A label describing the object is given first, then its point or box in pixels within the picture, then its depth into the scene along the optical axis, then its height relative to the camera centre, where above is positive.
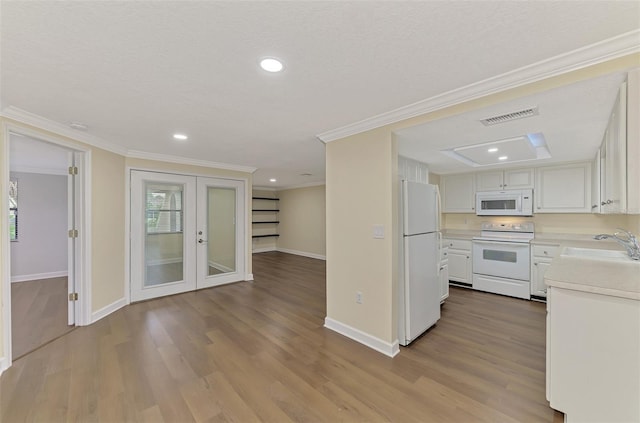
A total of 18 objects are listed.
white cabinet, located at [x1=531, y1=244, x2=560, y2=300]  3.88 -0.82
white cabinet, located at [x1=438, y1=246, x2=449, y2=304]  3.72 -0.99
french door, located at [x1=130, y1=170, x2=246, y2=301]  4.04 -0.40
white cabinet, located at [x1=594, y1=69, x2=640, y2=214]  1.43 +0.39
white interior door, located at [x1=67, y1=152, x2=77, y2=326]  3.21 -0.39
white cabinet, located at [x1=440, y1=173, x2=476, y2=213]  5.00 +0.37
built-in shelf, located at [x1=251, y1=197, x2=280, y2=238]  8.87 -0.37
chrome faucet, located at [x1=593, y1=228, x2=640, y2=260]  2.01 -0.28
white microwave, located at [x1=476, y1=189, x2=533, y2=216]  4.37 +0.16
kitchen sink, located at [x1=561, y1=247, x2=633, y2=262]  2.43 -0.42
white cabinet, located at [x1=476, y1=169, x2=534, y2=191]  4.41 +0.58
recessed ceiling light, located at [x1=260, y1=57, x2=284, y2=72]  1.59 +0.94
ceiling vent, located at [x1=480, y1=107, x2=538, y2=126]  2.07 +0.81
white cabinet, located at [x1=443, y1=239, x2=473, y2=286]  4.65 -0.92
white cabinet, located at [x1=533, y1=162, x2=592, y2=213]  3.94 +0.37
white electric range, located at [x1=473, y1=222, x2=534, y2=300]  4.07 -0.82
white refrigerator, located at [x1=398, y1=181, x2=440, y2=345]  2.74 -0.58
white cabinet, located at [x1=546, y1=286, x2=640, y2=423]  1.48 -0.90
